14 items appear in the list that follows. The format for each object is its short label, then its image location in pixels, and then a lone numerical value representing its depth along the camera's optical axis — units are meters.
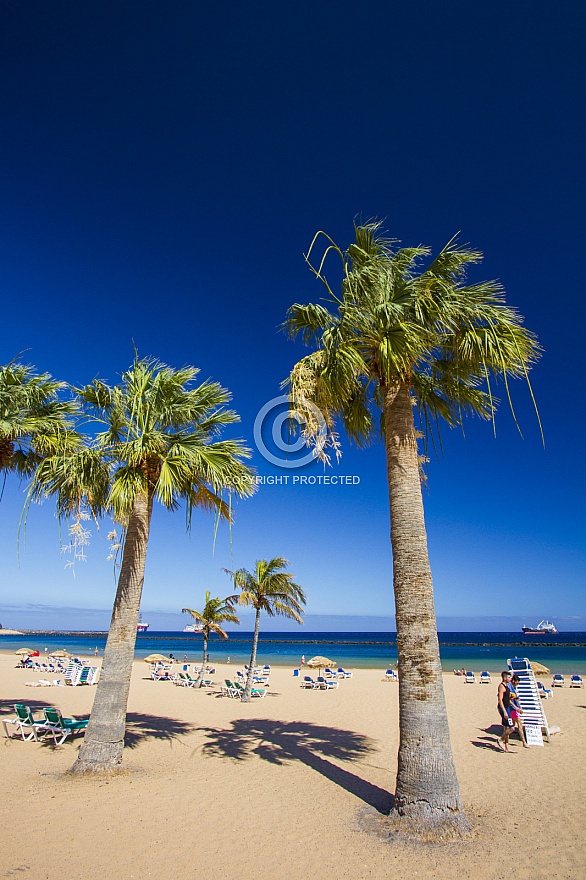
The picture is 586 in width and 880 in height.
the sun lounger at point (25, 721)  9.59
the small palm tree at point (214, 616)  23.48
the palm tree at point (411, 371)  5.47
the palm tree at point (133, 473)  7.44
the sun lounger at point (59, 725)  9.41
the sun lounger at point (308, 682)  23.33
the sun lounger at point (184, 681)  24.16
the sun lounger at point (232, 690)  19.31
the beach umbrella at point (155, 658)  34.62
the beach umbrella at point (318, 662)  34.96
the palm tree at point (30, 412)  8.86
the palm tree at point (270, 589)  18.61
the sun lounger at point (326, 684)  22.75
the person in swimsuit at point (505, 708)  9.65
